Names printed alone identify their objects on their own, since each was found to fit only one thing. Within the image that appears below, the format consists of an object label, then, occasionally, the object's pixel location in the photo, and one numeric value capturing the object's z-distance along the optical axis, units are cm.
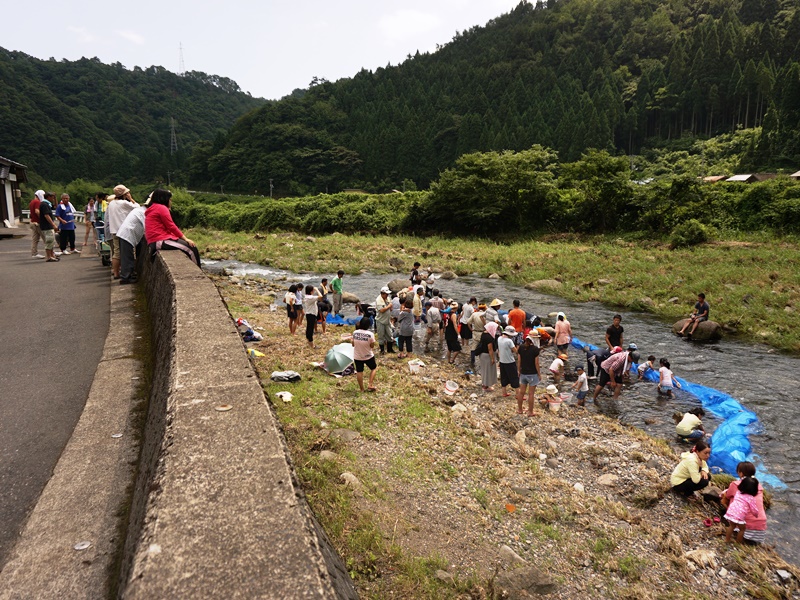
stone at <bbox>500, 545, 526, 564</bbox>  533
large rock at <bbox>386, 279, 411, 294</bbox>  2060
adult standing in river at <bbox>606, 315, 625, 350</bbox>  1164
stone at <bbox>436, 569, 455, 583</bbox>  470
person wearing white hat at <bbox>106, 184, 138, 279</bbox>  936
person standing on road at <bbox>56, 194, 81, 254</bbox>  1404
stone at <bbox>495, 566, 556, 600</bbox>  482
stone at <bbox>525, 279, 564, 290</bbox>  2158
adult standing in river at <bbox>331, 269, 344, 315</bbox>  1624
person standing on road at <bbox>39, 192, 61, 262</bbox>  1330
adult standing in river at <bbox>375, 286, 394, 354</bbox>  1297
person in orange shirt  1294
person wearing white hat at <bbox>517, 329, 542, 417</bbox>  959
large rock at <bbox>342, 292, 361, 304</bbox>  1948
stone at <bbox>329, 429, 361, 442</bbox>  728
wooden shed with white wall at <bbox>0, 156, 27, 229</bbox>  2605
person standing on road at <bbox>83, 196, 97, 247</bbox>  1553
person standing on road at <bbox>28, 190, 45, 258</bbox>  1348
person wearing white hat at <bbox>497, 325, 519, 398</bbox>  1035
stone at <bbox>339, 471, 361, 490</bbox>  579
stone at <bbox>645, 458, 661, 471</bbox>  791
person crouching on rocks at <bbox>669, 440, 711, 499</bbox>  701
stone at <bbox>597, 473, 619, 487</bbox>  738
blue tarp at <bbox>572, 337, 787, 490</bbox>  805
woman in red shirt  795
